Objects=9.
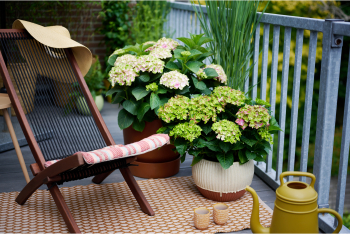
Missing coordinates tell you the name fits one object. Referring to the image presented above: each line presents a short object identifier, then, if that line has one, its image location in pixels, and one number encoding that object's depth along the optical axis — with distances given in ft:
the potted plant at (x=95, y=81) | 13.80
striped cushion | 5.39
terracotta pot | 8.09
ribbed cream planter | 6.89
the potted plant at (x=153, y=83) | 7.44
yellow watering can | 4.84
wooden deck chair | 6.09
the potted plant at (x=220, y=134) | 6.61
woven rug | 6.37
